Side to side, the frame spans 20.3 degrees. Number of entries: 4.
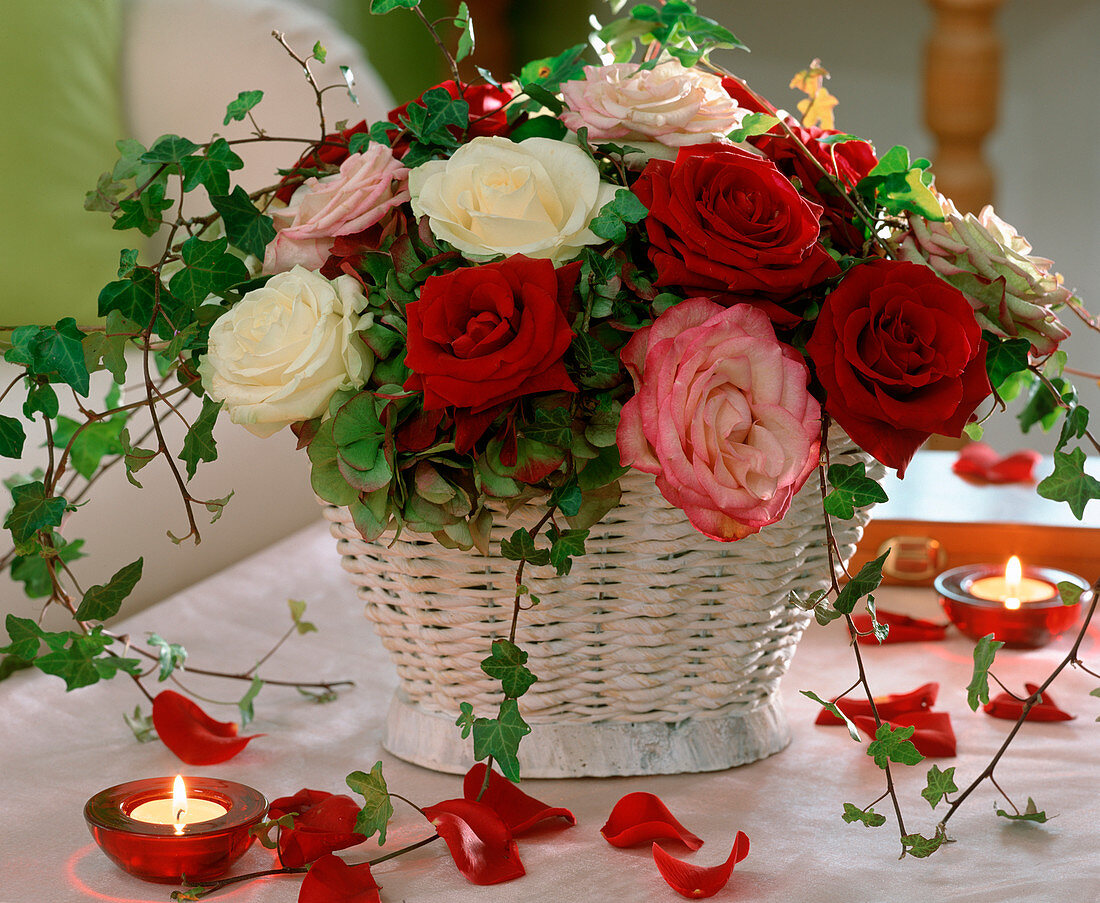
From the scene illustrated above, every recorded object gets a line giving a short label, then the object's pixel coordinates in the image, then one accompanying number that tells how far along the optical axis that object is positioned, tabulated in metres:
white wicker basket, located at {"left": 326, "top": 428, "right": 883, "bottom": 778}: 1.28
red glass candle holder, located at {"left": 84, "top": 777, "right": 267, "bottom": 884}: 1.20
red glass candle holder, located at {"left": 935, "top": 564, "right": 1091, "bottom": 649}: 1.47
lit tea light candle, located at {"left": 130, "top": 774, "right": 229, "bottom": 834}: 1.23
